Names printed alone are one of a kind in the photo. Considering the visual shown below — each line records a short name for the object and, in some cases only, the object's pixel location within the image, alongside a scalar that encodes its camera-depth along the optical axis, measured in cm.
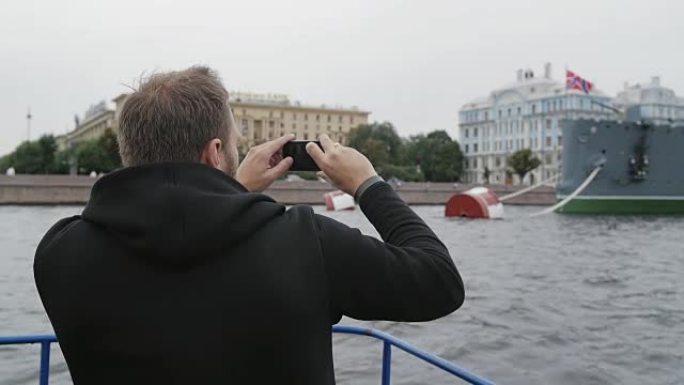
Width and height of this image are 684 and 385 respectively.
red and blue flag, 4322
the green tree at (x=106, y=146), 6266
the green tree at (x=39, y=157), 6900
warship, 3547
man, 111
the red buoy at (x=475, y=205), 3067
